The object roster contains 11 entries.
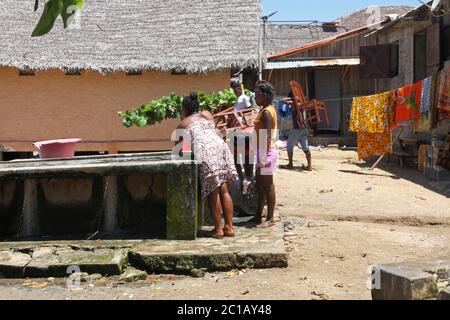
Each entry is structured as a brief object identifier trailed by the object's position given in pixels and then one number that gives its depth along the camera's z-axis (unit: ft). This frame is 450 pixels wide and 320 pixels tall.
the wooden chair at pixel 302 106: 38.72
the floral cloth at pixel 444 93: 31.63
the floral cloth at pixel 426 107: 33.61
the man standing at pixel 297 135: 38.40
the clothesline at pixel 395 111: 33.04
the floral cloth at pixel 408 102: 35.86
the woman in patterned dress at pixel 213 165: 18.69
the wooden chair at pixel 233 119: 25.00
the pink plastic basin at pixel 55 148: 24.47
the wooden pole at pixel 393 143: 39.78
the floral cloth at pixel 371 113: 40.47
